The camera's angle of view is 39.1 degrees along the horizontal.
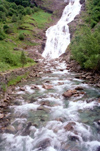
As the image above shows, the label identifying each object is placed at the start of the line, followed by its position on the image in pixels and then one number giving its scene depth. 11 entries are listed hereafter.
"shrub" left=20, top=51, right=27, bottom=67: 21.50
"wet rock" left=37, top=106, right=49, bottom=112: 10.58
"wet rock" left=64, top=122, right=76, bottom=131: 8.07
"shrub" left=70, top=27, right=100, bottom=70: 17.89
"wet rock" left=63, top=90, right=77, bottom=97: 13.22
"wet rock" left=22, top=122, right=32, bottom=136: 7.93
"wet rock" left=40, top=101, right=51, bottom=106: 11.44
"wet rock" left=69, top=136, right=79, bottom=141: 7.30
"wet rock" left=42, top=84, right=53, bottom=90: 15.81
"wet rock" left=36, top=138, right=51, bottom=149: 6.88
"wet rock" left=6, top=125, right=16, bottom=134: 8.09
